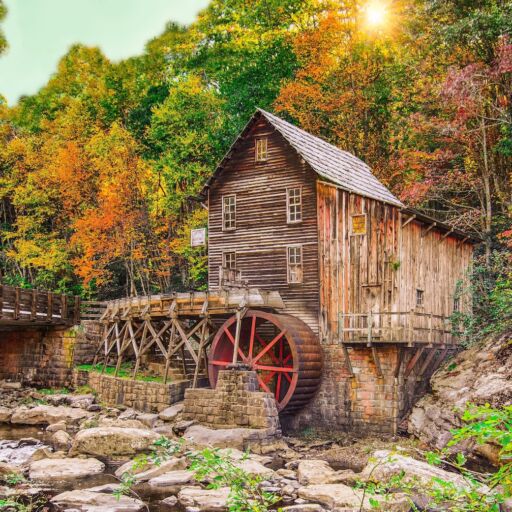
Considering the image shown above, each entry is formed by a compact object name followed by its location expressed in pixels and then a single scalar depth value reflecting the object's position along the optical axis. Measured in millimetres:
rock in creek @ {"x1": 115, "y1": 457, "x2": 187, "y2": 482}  13289
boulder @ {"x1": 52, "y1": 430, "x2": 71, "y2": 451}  16938
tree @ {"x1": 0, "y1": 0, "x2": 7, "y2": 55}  24766
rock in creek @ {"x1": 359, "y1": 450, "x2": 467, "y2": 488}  11752
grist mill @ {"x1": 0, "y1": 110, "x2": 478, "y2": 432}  18578
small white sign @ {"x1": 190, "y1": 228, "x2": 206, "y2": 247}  24250
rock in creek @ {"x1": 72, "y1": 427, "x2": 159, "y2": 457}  15672
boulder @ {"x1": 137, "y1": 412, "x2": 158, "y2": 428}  18908
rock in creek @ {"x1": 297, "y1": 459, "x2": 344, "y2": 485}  13141
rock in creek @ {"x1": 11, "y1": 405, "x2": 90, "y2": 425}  20828
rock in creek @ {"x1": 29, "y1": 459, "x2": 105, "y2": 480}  13305
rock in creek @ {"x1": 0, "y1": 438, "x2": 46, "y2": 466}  15140
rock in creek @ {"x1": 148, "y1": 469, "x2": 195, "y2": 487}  12930
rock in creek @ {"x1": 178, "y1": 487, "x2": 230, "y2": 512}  11398
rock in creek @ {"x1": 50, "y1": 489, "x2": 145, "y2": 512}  10938
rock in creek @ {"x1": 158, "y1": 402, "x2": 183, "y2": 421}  19312
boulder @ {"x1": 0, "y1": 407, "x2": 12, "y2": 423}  21562
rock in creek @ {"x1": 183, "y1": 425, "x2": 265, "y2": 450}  16391
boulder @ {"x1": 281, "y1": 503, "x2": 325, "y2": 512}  10724
